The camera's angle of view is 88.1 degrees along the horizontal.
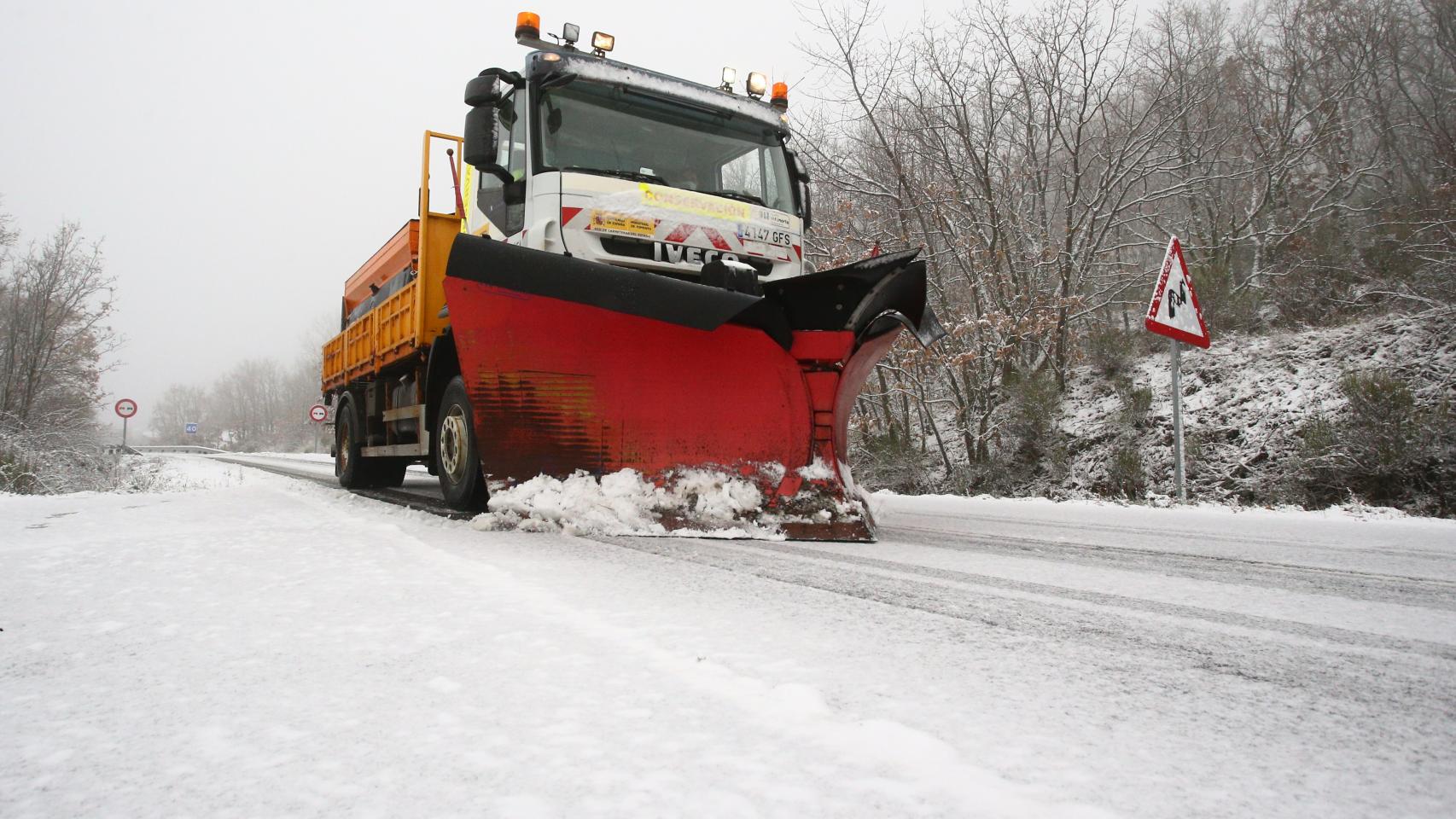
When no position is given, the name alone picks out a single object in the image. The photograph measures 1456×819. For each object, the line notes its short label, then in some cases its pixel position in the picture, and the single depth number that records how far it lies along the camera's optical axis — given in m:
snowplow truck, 4.28
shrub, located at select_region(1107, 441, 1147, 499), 7.61
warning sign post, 6.92
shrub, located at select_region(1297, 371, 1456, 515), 5.78
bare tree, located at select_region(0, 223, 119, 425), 17.47
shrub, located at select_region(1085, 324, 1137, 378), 9.48
